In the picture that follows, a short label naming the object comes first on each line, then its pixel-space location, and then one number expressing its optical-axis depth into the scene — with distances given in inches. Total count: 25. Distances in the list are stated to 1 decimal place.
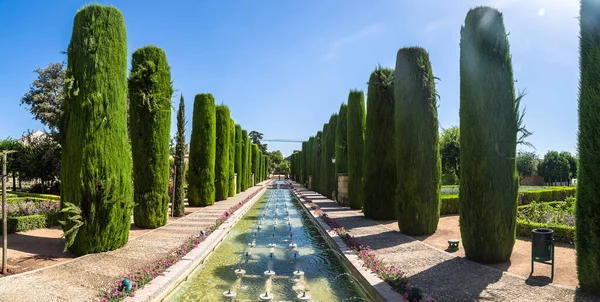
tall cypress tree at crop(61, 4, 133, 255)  322.7
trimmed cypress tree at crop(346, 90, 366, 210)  719.7
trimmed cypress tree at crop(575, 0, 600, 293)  223.6
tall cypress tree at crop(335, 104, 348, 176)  854.5
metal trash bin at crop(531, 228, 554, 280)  257.4
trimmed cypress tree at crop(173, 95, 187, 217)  632.4
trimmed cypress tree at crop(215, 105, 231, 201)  946.1
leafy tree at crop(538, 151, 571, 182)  2370.8
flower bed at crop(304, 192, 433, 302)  207.8
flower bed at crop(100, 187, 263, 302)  210.3
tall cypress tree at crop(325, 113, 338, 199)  991.6
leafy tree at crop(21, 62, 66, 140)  991.0
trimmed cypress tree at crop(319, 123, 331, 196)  1040.8
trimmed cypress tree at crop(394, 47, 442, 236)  434.9
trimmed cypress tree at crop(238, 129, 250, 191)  1418.1
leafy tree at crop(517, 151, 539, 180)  2439.7
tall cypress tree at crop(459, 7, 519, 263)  303.0
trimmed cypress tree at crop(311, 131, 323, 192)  1240.8
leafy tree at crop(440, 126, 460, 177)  1397.6
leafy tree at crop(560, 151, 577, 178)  2496.6
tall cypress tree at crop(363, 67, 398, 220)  564.7
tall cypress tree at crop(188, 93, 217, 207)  802.2
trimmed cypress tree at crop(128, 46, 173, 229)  478.9
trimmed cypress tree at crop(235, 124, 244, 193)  1249.4
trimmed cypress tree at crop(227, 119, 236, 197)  1062.4
